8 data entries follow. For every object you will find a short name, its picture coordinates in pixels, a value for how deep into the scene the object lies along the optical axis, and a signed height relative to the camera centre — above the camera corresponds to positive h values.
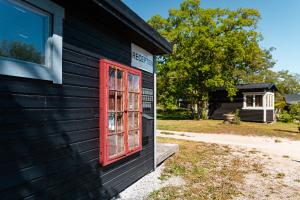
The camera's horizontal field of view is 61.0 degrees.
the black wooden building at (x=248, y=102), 22.08 +0.07
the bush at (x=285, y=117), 23.50 -1.34
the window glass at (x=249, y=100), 23.20 +0.25
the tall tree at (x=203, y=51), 22.97 +4.80
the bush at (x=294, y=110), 20.38 -0.60
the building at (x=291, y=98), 35.79 +0.70
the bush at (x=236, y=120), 19.07 -1.30
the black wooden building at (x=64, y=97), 2.35 +0.06
